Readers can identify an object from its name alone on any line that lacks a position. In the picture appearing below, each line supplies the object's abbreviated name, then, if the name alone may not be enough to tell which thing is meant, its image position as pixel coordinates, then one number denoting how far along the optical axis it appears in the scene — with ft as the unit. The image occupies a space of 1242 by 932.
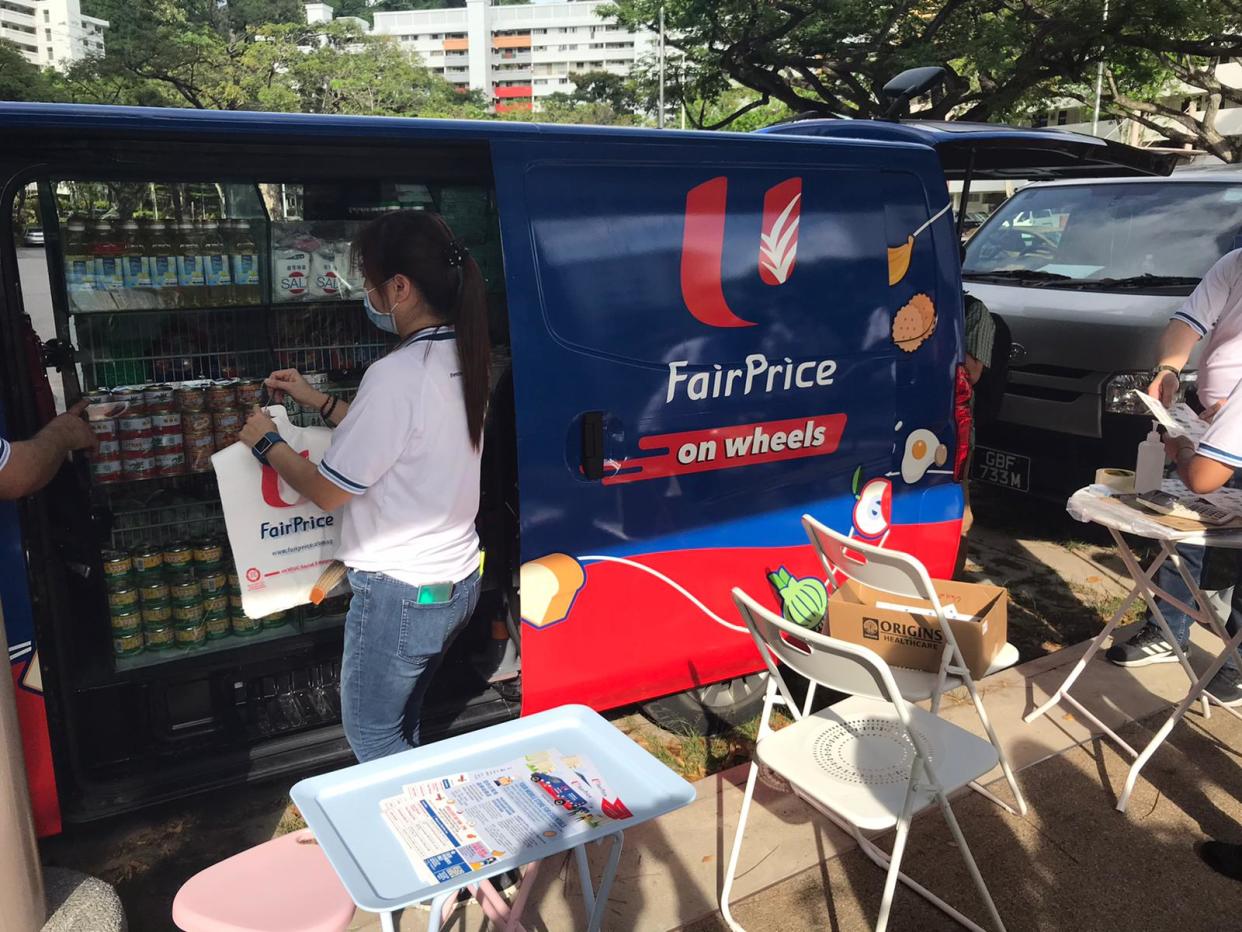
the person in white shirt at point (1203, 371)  10.92
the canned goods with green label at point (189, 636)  10.43
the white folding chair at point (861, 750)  7.32
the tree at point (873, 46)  51.98
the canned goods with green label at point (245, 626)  10.83
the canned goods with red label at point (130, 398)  10.25
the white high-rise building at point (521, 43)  451.12
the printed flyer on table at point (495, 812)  5.24
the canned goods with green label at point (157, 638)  10.30
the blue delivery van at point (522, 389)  8.59
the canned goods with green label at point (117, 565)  10.12
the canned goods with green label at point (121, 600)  10.07
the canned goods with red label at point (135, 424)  10.16
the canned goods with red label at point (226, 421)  10.71
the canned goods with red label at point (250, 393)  10.89
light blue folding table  5.02
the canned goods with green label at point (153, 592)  10.23
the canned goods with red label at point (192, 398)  10.50
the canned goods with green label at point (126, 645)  10.07
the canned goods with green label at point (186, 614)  10.44
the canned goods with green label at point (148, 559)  10.29
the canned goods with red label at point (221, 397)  10.68
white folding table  9.14
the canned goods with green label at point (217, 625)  10.75
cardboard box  9.20
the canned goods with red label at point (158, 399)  10.36
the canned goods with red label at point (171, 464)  10.45
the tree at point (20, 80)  122.93
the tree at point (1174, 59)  46.80
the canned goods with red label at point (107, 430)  10.09
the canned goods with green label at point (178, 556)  10.52
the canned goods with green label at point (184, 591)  10.43
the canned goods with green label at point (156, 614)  10.27
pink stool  5.77
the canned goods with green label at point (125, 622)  10.07
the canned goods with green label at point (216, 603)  10.75
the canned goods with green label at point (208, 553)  10.74
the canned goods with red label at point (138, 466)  10.27
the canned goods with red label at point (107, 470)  10.16
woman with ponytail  7.17
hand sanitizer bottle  9.91
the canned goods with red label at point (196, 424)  10.54
